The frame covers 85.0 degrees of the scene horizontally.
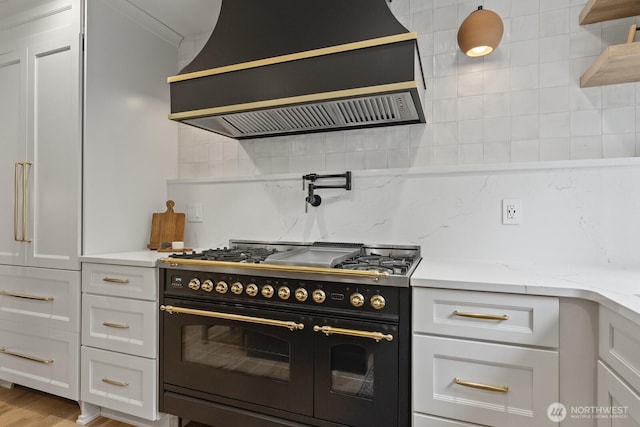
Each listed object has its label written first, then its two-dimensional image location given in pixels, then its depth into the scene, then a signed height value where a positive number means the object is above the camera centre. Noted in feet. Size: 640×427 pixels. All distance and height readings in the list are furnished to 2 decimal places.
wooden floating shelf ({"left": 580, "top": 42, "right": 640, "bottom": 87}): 4.42 +2.01
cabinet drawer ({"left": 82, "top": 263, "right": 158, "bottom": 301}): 5.49 -1.09
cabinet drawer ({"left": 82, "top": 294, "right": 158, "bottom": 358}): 5.49 -1.80
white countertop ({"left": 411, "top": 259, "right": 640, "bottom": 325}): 3.34 -0.74
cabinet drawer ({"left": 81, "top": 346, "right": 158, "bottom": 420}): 5.50 -2.75
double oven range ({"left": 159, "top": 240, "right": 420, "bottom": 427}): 4.22 -1.68
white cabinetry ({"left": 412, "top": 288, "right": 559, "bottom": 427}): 3.71 -1.58
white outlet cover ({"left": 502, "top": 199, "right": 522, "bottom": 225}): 5.48 +0.07
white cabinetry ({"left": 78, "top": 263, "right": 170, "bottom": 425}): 5.49 -2.08
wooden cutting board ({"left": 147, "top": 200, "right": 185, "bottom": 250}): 7.12 -0.27
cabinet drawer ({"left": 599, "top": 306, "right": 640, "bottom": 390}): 2.88 -1.16
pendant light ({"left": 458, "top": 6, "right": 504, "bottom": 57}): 5.33 +2.85
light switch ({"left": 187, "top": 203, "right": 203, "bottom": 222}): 7.53 +0.05
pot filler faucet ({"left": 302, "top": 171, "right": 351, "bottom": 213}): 6.34 +0.54
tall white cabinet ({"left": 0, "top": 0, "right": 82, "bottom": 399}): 6.00 +0.35
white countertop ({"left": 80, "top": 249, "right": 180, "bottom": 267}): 5.49 -0.73
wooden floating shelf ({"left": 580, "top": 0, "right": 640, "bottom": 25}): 4.88 +2.97
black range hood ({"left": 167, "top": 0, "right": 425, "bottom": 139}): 4.59 +2.09
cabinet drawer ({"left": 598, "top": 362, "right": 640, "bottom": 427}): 2.90 -1.65
